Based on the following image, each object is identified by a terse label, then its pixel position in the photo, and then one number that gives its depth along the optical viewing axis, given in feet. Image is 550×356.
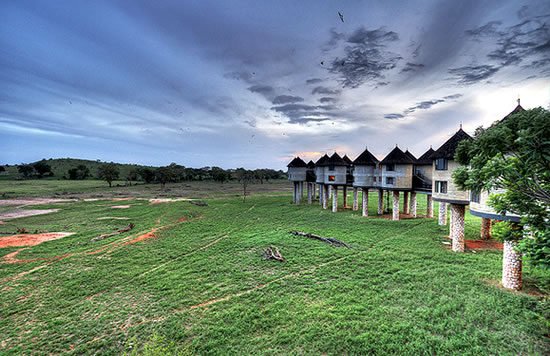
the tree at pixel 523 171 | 23.59
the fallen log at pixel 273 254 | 56.75
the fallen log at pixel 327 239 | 66.59
